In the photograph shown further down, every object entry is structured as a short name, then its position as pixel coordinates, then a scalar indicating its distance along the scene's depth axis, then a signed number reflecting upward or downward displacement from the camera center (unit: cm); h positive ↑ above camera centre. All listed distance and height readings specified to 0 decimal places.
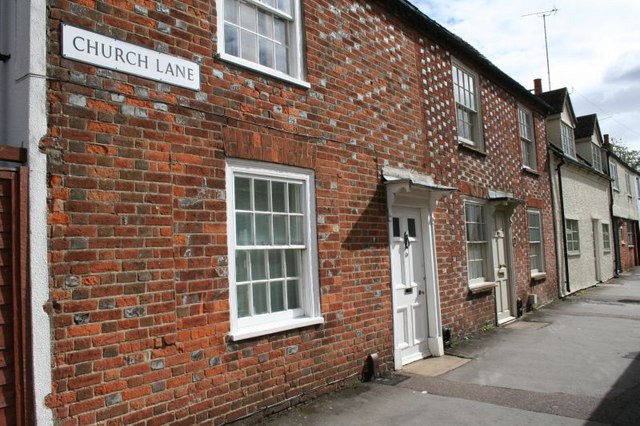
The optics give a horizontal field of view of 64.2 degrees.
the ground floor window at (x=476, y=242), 1007 -5
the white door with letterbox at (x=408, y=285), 750 -64
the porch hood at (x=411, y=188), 712 +79
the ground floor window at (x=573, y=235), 1659 +3
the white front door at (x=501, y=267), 1108 -62
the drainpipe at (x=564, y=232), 1580 +14
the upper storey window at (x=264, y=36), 536 +240
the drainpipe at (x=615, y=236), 2338 -9
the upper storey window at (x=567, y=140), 1810 +351
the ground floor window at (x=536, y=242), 1344 -12
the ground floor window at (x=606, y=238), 2149 -15
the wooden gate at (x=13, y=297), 347 -25
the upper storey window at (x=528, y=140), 1361 +265
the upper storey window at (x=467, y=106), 1021 +277
